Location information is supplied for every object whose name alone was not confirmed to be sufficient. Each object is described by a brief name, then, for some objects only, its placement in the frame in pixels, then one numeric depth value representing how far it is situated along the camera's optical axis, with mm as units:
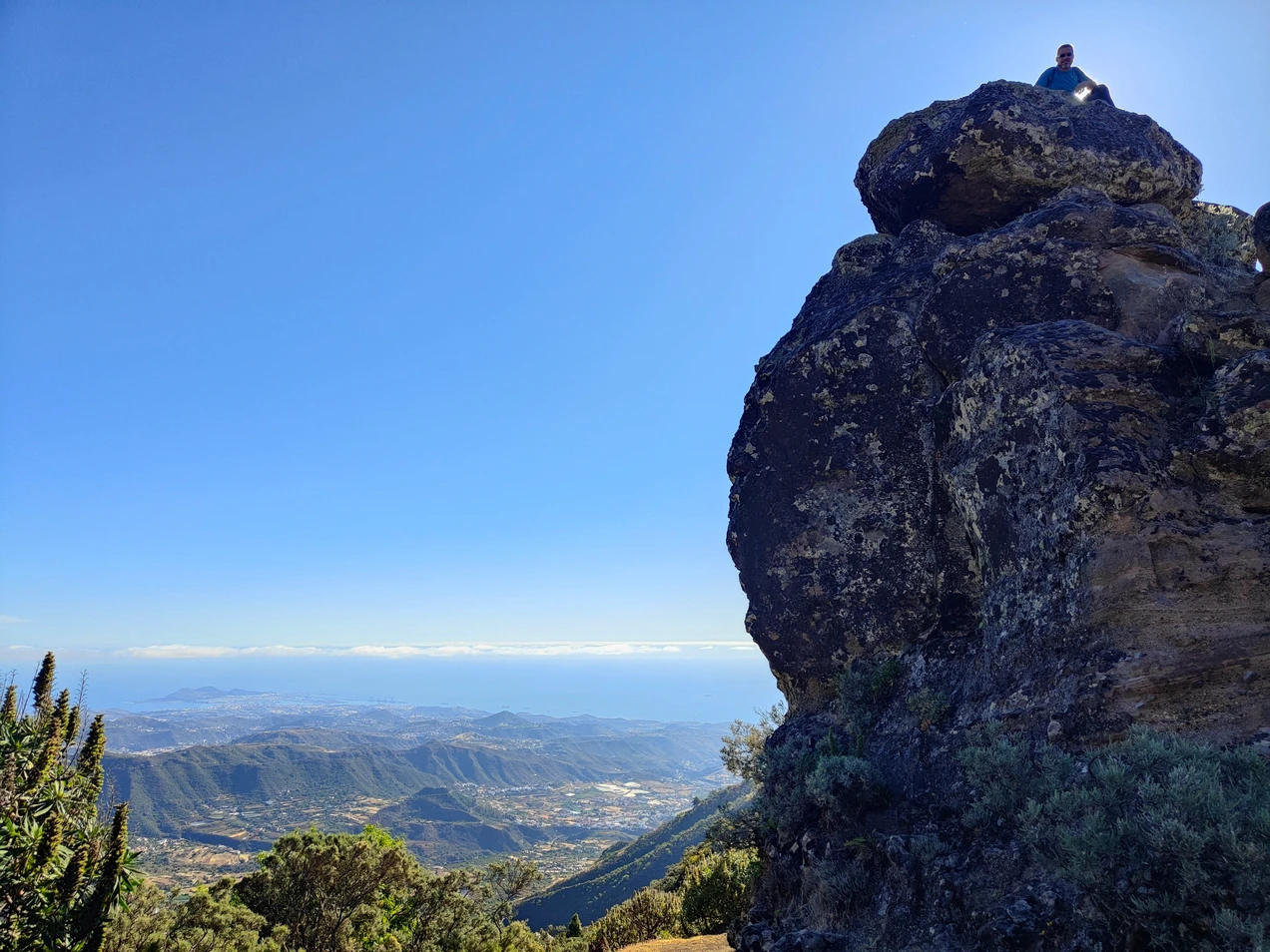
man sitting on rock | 13969
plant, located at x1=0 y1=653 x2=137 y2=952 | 11945
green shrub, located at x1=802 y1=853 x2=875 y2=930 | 6465
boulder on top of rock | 11984
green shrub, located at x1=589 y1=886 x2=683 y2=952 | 20438
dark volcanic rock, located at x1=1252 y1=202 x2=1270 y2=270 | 9078
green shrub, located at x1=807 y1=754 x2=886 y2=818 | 7410
